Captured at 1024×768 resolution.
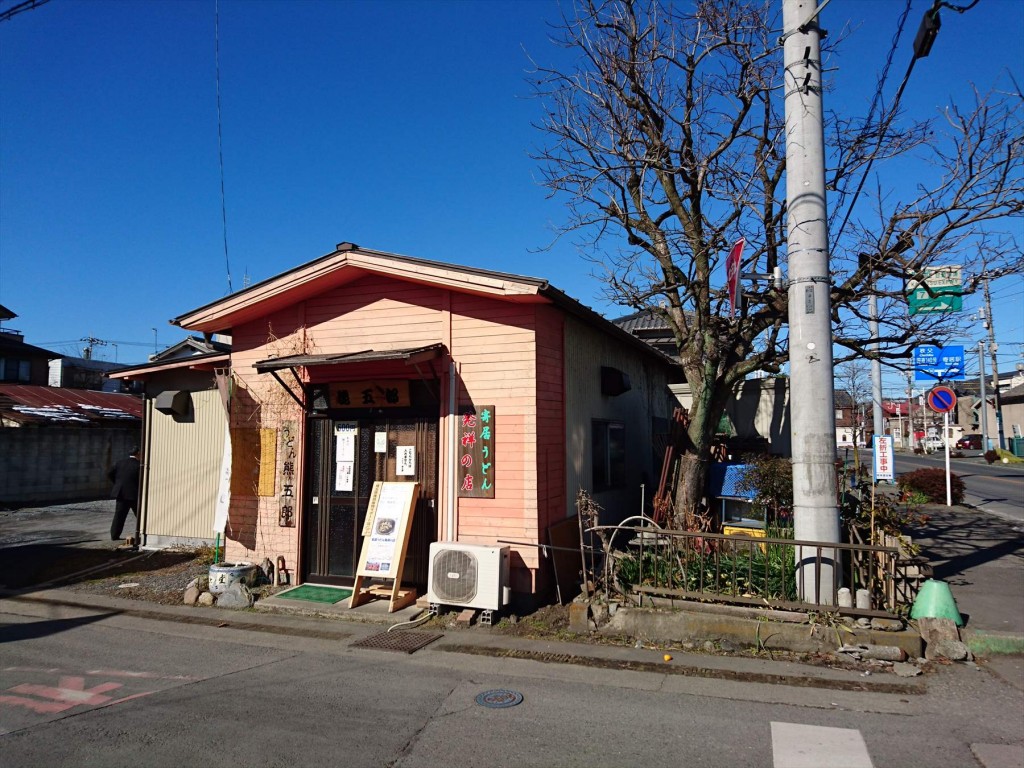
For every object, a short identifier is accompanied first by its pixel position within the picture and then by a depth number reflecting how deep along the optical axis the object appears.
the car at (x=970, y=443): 62.78
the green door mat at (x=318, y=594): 8.68
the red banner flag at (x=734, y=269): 7.20
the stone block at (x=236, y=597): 8.87
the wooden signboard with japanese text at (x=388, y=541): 8.41
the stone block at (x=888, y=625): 6.22
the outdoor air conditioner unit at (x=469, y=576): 7.69
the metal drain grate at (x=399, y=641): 7.04
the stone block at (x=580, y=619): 7.16
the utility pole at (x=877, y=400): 18.17
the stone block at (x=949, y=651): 6.10
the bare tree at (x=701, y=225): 9.54
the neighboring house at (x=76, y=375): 39.32
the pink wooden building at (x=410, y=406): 8.36
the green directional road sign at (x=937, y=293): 8.59
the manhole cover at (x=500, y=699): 5.39
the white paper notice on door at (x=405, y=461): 9.06
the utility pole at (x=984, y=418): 43.67
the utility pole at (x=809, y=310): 6.77
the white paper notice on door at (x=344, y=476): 9.41
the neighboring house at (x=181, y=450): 12.27
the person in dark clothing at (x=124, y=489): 13.16
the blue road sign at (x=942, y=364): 11.14
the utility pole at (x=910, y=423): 66.34
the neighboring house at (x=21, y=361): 33.28
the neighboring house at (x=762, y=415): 15.37
